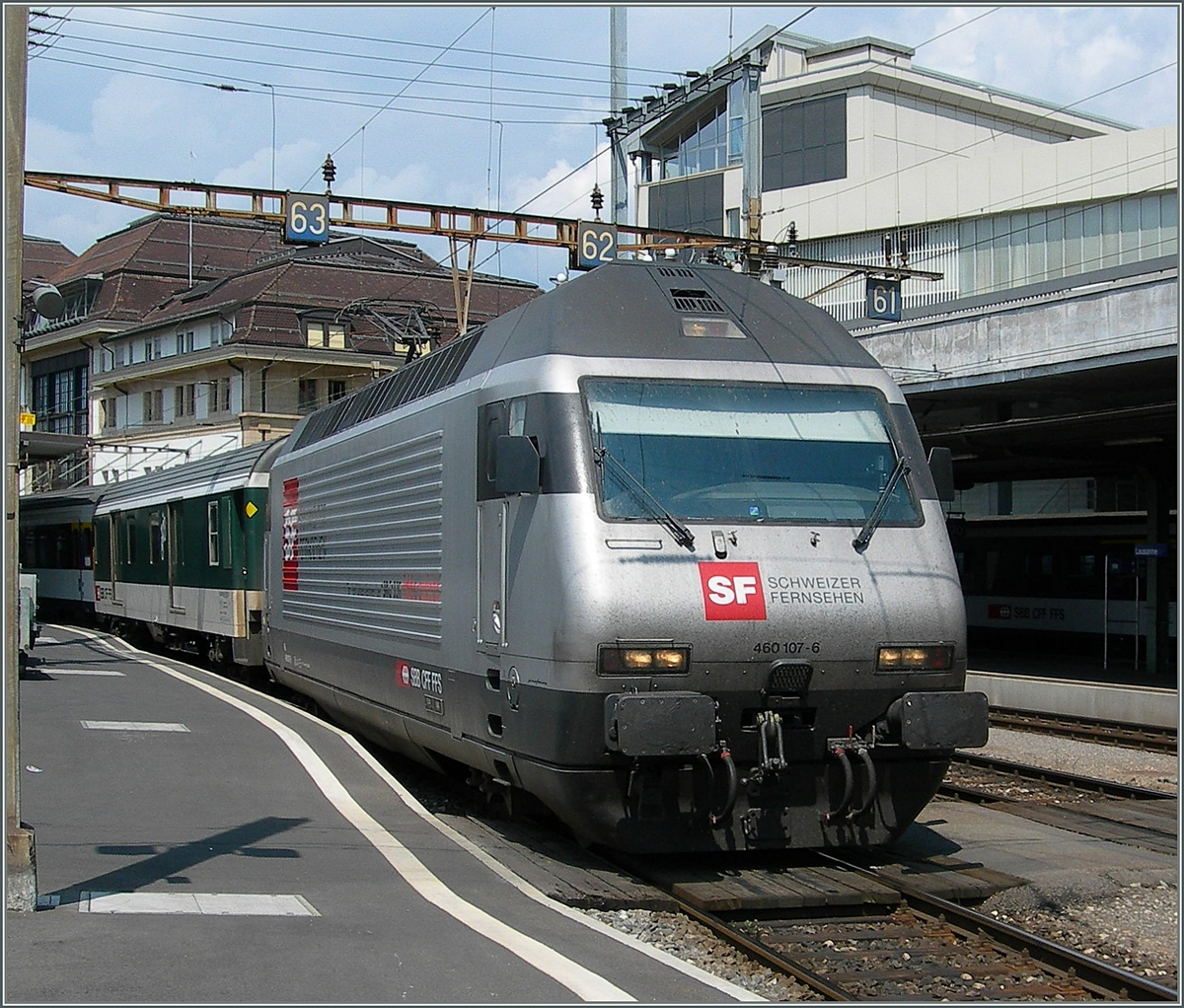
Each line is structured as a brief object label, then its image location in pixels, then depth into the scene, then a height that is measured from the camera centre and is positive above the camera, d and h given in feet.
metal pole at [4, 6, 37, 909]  22.66 +1.39
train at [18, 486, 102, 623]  117.80 -1.17
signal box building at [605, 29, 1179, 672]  64.59 +25.44
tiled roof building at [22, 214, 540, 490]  181.88 +26.53
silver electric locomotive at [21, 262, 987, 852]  26.76 -0.85
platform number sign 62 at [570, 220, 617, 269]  72.49 +14.32
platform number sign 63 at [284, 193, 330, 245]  66.39 +14.29
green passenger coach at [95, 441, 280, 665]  63.10 -1.02
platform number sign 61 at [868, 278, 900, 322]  82.53 +13.02
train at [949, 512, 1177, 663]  90.38 -3.51
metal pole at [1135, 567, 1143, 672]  84.28 -5.53
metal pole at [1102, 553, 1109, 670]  88.33 -5.12
